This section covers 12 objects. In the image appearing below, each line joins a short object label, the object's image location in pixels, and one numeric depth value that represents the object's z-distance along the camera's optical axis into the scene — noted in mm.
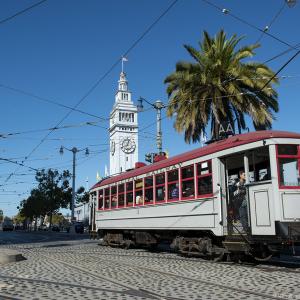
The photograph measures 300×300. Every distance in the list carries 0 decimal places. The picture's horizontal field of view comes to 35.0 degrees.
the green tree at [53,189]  68875
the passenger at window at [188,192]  15087
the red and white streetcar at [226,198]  12031
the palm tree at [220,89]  22953
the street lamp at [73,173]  51688
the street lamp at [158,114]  25083
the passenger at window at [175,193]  15892
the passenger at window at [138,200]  18516
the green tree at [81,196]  70375
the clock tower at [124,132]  134250
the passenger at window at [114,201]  21375
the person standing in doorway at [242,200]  12938
